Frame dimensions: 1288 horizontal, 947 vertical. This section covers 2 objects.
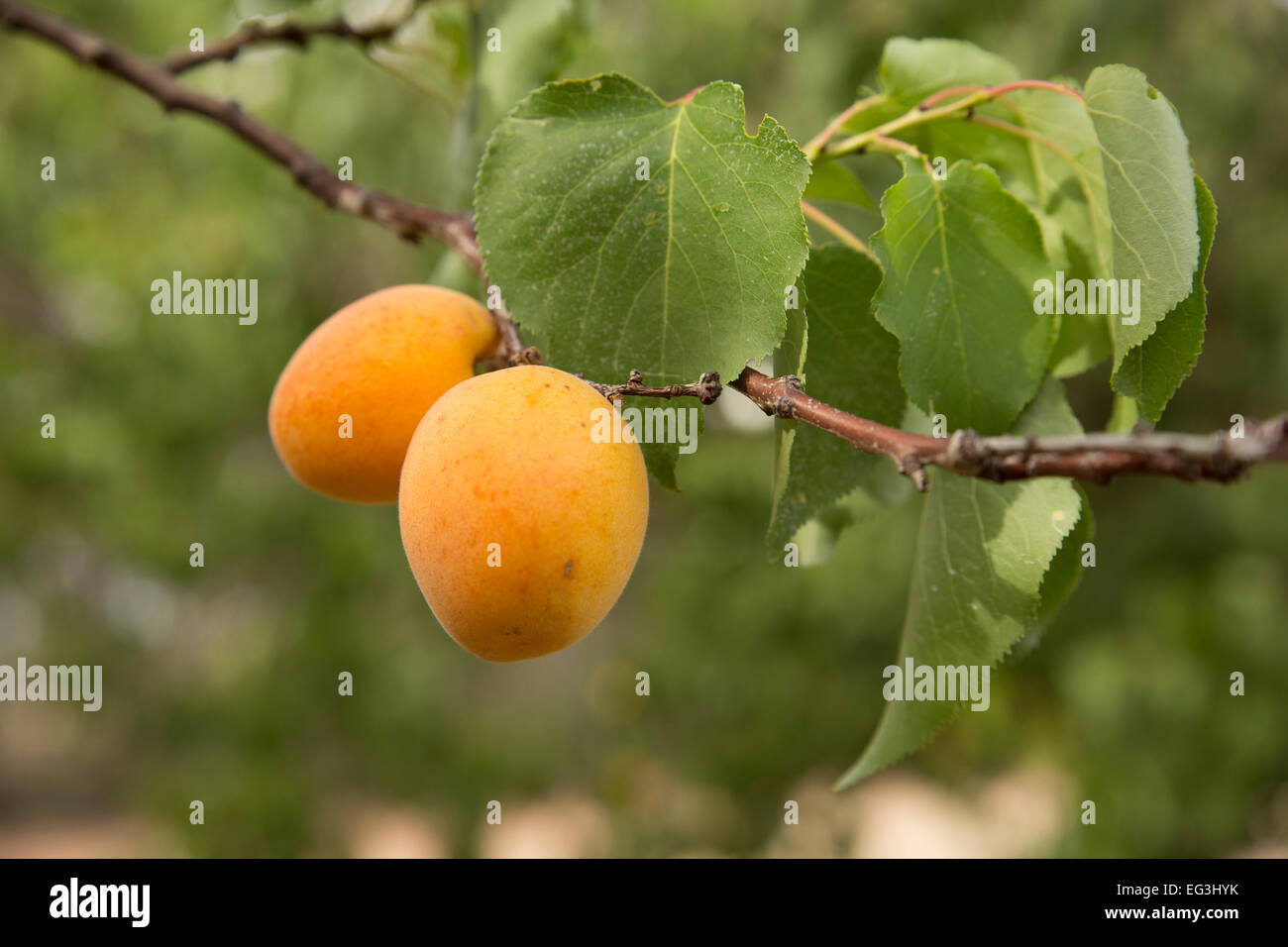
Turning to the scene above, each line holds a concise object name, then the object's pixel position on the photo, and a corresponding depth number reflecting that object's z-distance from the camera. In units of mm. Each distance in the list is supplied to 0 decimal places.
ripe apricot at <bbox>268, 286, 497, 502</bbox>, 696
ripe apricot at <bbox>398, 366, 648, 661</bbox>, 656
